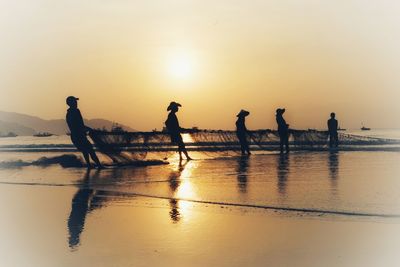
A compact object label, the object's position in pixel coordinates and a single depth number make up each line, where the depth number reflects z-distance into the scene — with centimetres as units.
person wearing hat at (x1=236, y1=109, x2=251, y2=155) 2698
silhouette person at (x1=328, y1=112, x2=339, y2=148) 3189
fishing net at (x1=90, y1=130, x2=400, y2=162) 2033
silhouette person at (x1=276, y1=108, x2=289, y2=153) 2833
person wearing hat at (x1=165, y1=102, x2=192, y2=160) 2292
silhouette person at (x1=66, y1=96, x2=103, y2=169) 1842
